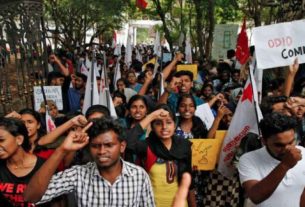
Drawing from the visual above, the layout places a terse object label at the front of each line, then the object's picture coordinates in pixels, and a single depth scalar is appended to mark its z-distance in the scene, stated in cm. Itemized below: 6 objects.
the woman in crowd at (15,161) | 264
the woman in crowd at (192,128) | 416
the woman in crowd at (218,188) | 407
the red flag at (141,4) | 1276
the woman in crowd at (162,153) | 319
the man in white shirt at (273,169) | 244
